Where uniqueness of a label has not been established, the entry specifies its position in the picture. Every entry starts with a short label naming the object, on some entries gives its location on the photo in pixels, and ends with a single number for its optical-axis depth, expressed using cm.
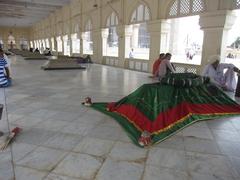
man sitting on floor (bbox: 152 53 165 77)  842
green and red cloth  373
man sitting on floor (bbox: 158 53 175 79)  791
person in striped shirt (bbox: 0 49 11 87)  704
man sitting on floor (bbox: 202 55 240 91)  671
